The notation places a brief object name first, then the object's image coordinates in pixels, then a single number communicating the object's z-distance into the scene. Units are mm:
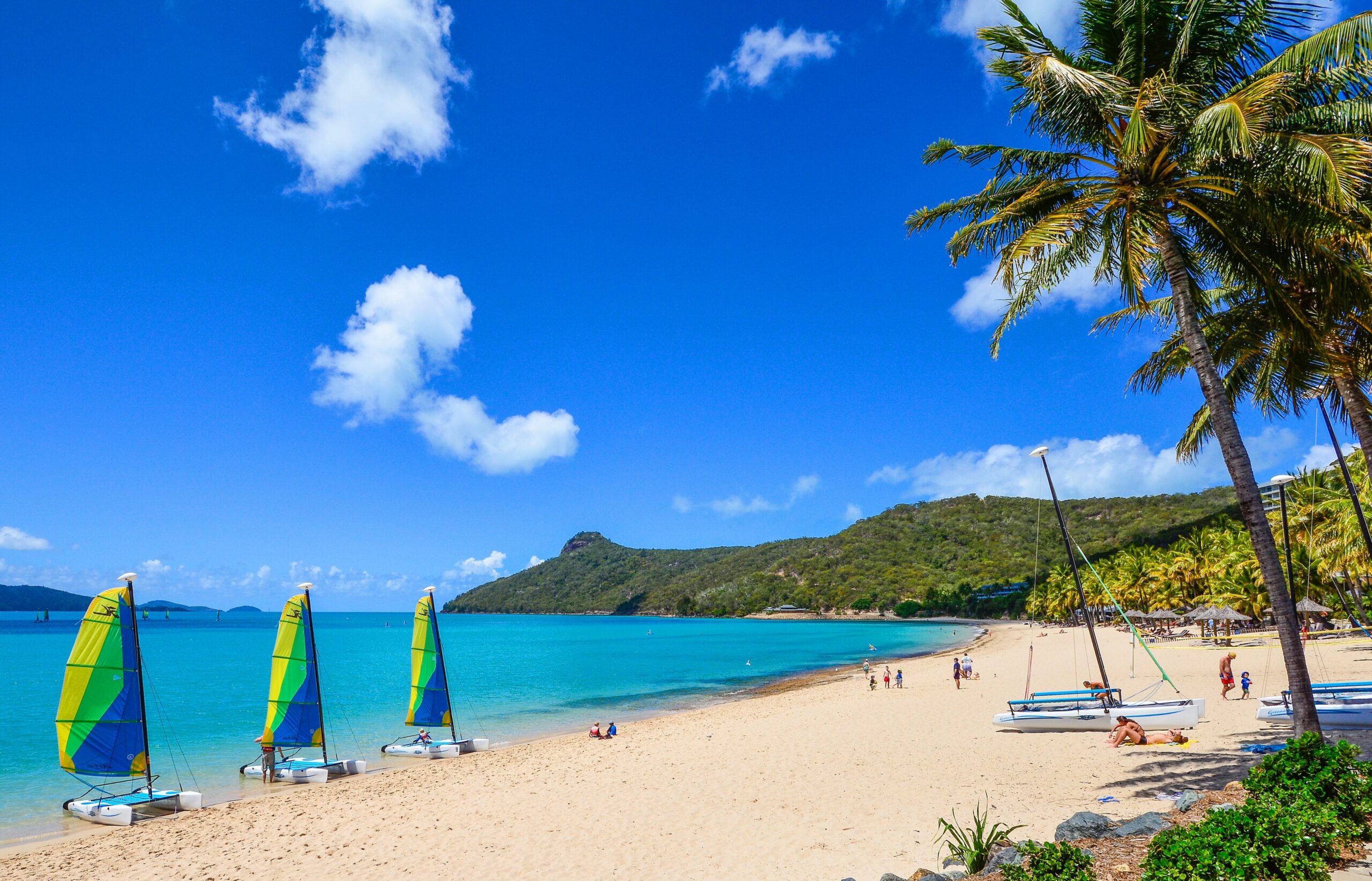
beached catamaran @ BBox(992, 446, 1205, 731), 16250
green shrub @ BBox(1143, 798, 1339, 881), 5145
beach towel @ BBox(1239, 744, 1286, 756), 12703
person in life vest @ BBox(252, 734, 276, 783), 19734
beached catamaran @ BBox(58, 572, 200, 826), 15320
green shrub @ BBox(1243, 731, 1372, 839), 6512
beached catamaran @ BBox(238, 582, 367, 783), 19734
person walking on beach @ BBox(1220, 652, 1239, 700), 20469
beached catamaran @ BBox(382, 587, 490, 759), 23172
